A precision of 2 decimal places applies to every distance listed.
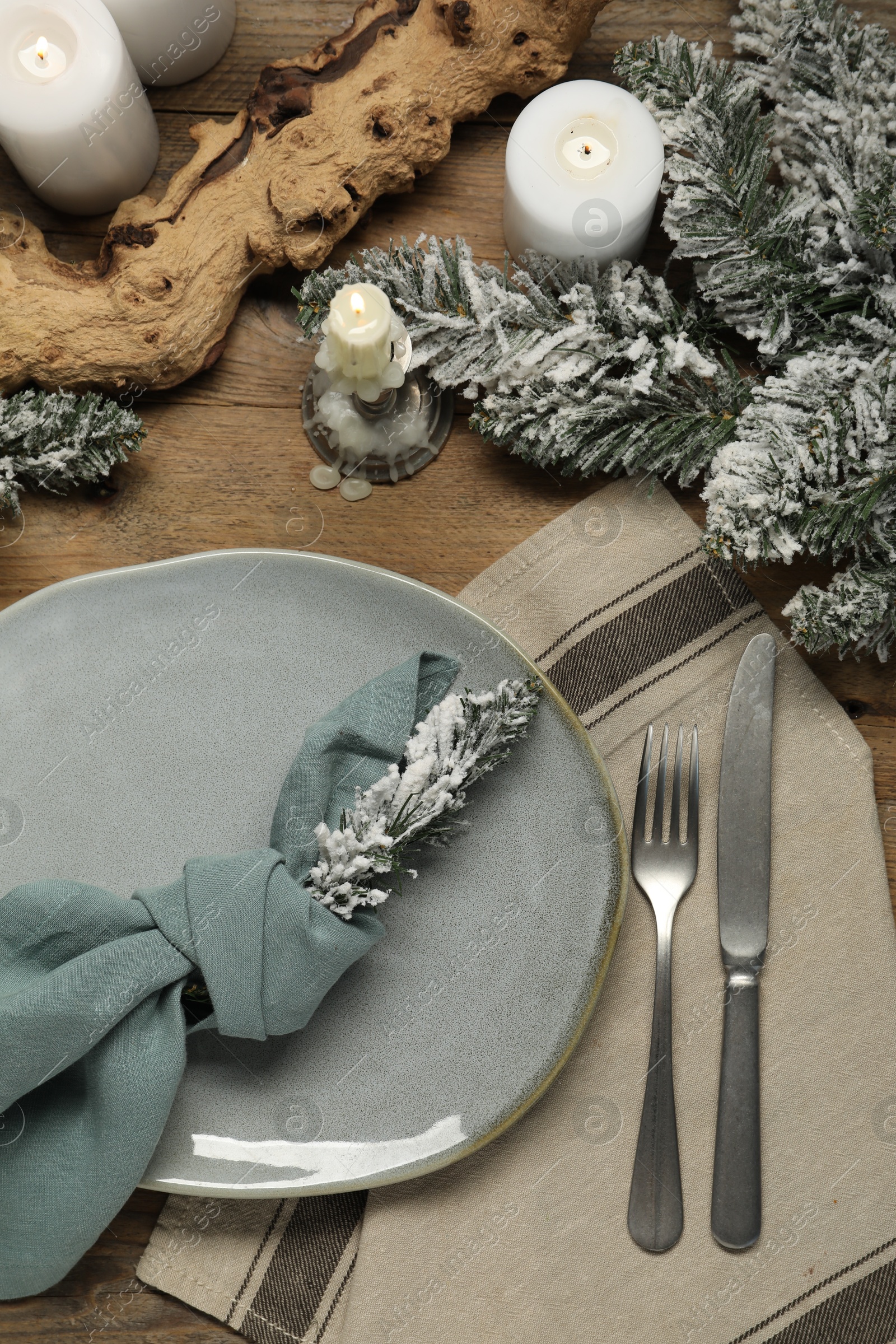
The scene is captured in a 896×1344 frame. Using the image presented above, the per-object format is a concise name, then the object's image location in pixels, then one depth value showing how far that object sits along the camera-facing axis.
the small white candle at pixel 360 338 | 0.71
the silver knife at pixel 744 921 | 0.70
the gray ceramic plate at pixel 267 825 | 0.70
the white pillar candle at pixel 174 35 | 0.78
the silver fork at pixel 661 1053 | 0.70
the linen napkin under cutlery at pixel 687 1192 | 0.70
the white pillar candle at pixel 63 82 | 0.75
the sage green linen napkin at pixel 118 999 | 0.64
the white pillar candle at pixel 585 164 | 0.73
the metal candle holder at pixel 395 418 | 0.81
